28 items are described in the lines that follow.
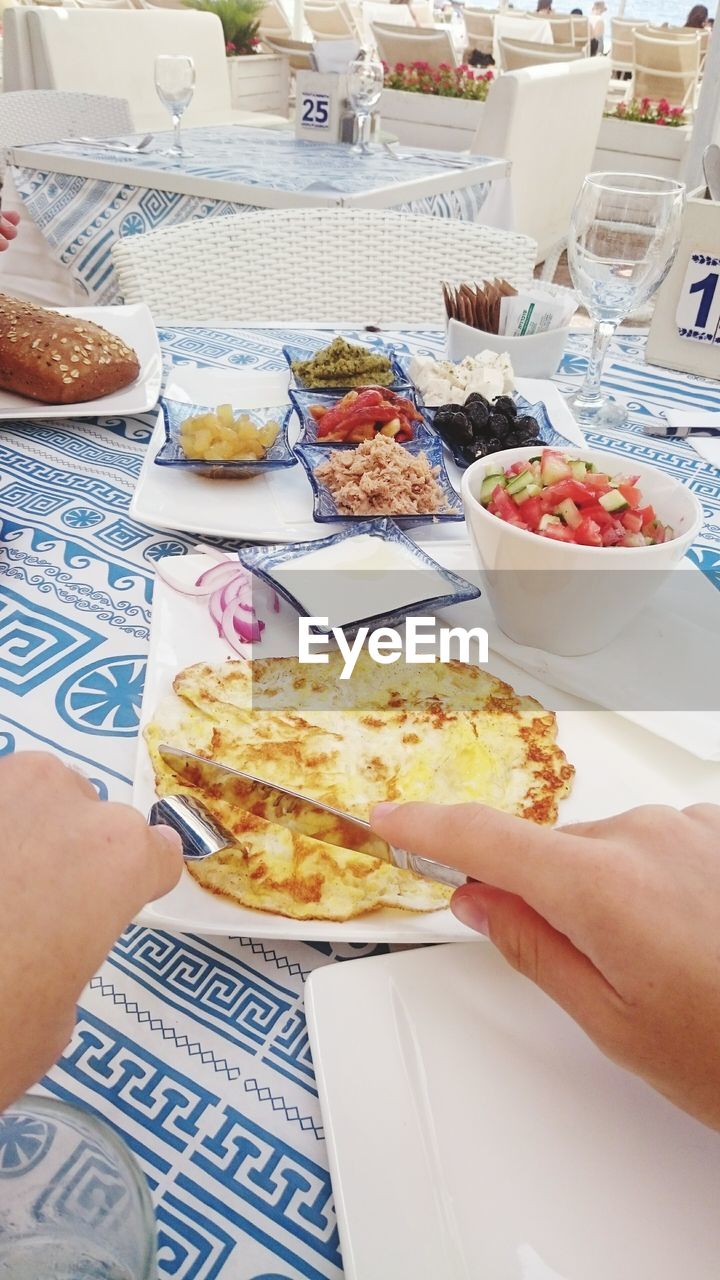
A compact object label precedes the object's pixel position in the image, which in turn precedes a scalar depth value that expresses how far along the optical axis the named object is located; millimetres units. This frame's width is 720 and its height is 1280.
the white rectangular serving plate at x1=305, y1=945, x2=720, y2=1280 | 403
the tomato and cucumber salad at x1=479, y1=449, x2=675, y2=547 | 783
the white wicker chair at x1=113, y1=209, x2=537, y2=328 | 2086
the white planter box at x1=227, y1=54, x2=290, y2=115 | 7945
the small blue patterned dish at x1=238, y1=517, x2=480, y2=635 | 798
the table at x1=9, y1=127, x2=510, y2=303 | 3029
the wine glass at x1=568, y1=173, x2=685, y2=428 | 1285
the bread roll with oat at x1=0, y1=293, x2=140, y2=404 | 1193
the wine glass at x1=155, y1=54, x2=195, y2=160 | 3145
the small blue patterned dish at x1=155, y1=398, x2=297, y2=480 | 1036
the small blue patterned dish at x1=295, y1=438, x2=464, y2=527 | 963
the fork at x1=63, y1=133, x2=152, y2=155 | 3307
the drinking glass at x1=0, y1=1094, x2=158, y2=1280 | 374
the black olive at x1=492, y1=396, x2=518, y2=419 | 1155
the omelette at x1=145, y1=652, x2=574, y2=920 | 557
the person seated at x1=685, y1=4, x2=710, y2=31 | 11969
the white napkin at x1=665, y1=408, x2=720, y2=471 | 1308
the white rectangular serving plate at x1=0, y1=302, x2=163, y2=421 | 1210
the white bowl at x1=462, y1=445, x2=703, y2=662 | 733
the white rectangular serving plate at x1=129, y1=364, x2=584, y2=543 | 963
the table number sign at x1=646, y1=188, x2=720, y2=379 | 1468
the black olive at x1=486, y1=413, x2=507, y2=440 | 1132
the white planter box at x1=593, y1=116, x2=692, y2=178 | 7074
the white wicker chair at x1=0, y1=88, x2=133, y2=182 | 3689
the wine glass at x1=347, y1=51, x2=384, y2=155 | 3457
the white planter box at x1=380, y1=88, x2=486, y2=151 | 7527
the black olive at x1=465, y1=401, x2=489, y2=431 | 1138
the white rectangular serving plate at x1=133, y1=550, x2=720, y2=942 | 530
